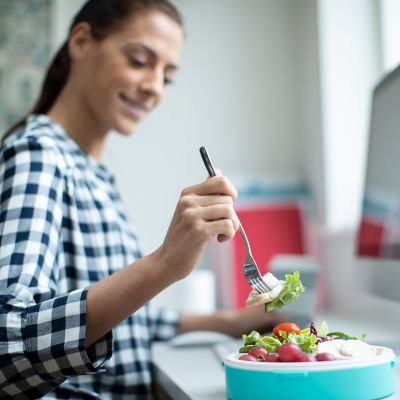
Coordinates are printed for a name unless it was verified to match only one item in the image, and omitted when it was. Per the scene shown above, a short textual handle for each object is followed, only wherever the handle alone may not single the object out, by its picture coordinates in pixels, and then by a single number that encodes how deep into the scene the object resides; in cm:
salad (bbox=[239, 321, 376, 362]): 58
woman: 73
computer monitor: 107
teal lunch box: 57
